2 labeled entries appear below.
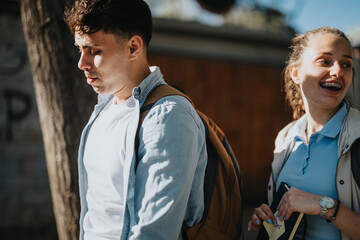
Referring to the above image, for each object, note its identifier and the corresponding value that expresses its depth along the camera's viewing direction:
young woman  1.54
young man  1.40
